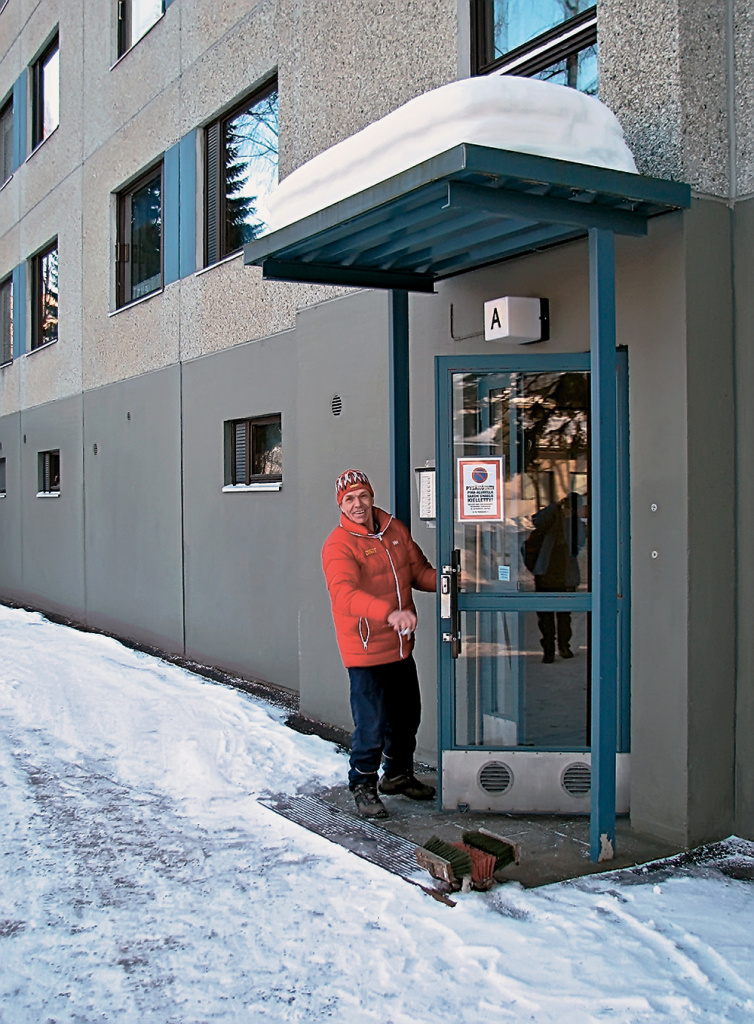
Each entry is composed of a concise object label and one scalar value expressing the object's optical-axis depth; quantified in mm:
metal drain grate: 4680
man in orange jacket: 5273
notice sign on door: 5254
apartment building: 4613
